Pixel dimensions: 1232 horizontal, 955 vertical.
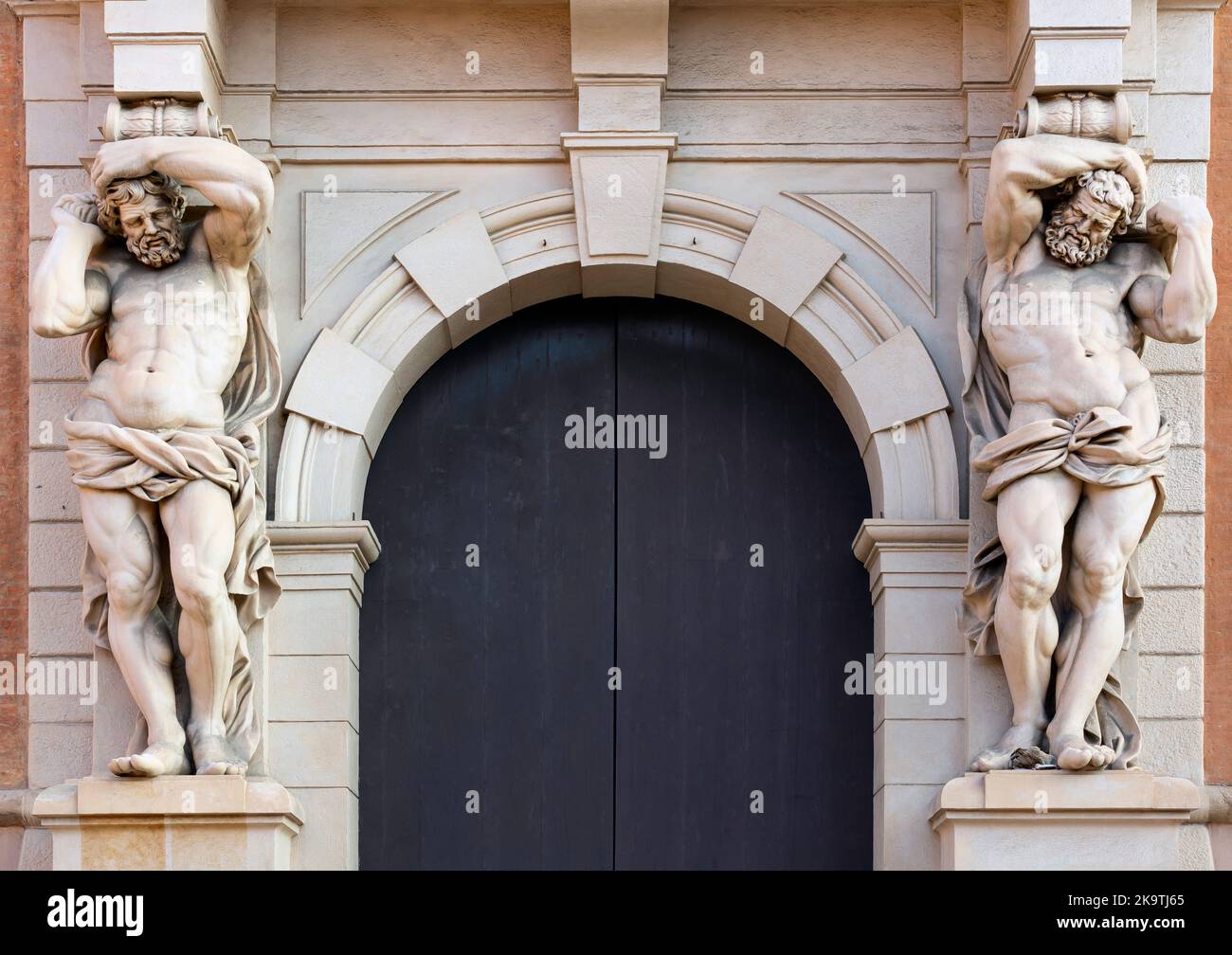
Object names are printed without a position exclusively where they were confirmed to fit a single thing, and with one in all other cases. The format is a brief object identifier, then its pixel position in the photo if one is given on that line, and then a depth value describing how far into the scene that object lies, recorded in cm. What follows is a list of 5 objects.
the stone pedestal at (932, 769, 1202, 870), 1090
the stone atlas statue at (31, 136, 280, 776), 1109
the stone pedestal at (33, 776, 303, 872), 1097
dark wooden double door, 1193
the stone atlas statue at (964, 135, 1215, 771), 1102
